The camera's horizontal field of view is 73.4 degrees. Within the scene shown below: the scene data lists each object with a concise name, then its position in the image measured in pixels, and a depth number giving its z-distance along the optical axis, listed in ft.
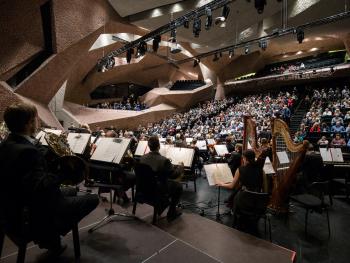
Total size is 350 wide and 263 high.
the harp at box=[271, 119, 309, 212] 11.76
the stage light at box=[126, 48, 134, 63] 36.42
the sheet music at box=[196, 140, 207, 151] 27.94
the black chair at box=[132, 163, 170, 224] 9.97
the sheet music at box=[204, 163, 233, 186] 11.45
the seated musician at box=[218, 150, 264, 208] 10.63
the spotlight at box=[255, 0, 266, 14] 20.62
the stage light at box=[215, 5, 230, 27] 24.07
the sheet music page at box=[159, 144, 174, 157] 16.80
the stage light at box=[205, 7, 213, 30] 24.52
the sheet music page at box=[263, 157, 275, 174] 11.87
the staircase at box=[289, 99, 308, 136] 47.03
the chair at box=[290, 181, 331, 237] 10.43
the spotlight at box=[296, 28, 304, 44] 30.22
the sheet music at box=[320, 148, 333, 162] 16.07
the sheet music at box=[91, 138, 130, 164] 9.89
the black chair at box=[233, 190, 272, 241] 9.06
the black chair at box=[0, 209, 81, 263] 5.37
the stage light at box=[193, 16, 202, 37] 26.43
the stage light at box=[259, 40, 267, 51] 35.95
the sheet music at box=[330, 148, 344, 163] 16.04
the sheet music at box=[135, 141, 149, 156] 17.85
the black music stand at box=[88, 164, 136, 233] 9.48
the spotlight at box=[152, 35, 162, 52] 30.90
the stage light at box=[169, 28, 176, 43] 29.16
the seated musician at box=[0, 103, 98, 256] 5.24
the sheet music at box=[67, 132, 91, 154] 12.84
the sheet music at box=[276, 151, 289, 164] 12.12
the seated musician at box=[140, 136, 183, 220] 10.52
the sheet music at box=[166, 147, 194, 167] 14.33
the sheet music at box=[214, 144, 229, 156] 21.21
